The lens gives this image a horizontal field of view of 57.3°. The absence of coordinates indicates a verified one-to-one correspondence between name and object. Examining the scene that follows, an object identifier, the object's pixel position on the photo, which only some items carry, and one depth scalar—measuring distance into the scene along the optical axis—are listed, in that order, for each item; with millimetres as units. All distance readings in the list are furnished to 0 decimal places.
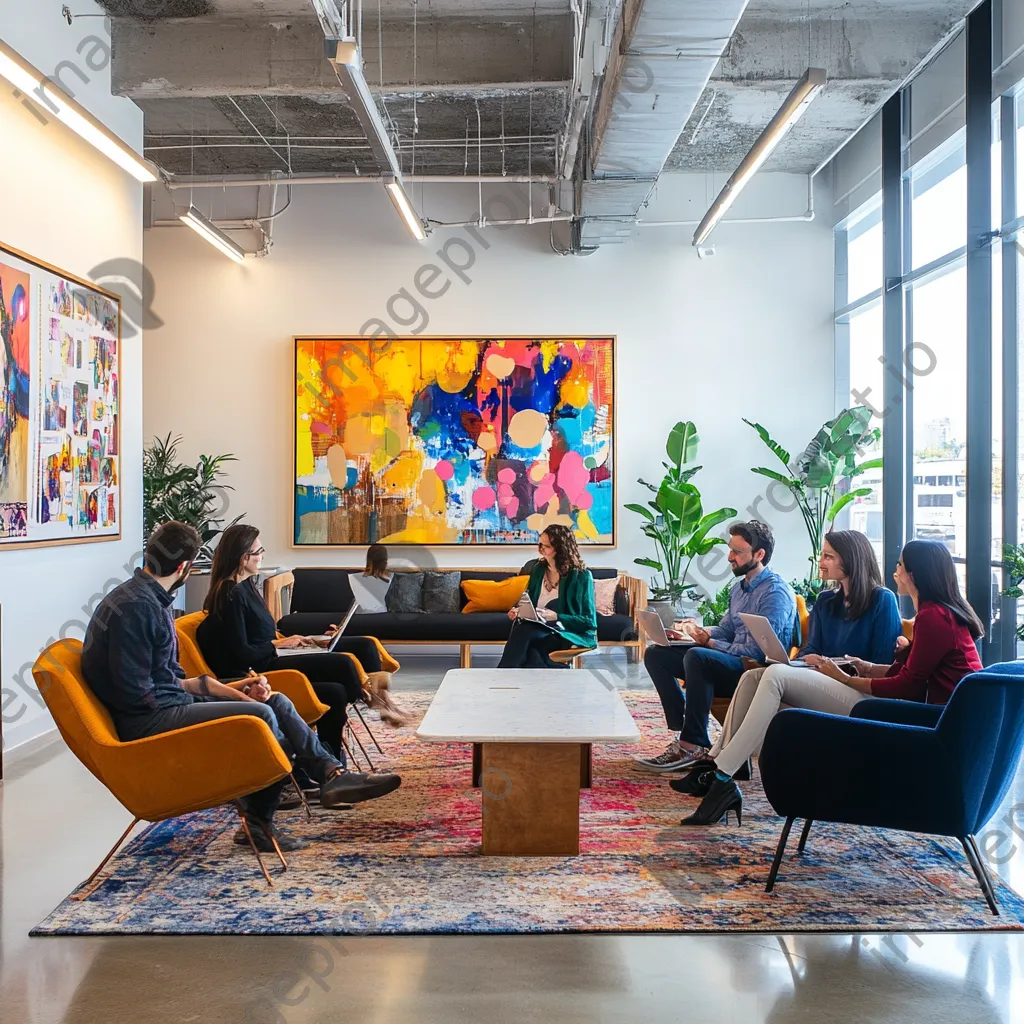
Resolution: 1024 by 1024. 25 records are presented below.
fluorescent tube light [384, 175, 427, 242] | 6012
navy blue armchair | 2943
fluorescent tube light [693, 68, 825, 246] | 4562
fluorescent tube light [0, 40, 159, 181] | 3916
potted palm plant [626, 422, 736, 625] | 7875
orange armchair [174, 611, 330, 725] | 4180
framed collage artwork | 4953
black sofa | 7363
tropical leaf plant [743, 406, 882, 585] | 7676
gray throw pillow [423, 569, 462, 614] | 7906
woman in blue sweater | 3740
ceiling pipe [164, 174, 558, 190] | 7438
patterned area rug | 2936
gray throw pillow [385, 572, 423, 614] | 7926
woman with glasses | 4121
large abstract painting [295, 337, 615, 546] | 8430
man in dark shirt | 3127
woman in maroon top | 3305
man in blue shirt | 4492
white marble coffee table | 3379
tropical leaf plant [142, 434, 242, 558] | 7715
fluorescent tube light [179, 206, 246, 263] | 6738
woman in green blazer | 5566
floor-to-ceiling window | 5727
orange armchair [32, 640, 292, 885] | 3018
